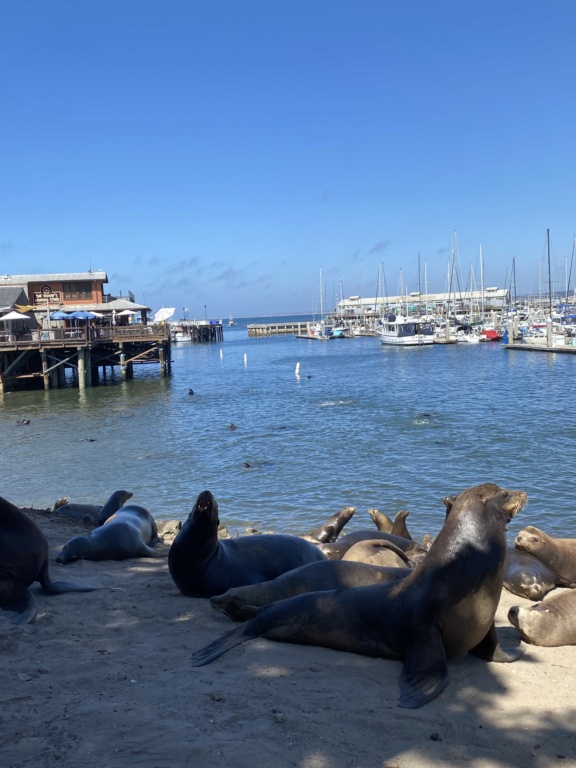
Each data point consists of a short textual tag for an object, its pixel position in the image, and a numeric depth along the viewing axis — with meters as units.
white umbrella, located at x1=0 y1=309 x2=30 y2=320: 38.73
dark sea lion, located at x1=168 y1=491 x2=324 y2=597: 7.05
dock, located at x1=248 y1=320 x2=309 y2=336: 139.75
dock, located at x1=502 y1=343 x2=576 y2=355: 54.09
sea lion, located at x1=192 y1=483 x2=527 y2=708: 5.07
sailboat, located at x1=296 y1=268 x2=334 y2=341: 111.81
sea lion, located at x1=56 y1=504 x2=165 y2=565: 8.80
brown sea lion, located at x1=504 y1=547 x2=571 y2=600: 7.75
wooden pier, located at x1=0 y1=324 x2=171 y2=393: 40.34
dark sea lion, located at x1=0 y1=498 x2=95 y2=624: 6.12
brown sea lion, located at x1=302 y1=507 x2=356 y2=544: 11.23
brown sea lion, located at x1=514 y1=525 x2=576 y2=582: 8.26
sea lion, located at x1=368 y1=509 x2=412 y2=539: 10.93
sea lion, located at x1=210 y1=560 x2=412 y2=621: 6.18
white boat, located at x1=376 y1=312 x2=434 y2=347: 78.00
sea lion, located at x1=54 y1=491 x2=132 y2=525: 11.50
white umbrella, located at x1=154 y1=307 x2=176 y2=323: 52.06
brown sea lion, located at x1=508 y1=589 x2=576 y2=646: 6.05
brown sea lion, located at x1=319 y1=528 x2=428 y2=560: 8.78
